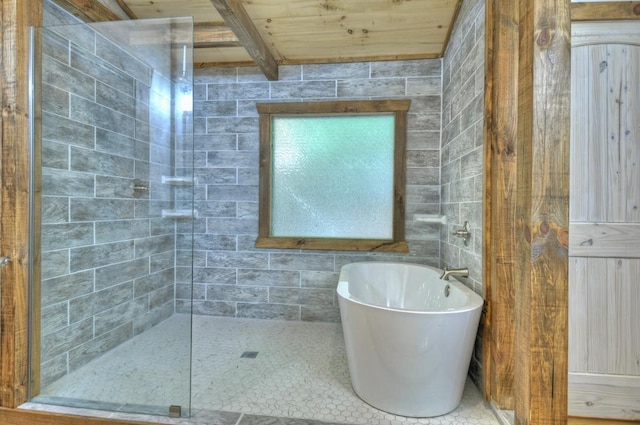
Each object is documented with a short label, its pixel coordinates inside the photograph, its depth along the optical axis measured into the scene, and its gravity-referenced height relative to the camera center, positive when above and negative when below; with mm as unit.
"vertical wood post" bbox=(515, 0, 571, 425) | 984 +2
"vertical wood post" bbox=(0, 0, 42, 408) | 1434 +41
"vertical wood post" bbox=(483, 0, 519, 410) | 1404 +65
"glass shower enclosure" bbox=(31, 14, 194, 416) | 1555 -25
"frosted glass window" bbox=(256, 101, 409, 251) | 2604 +314
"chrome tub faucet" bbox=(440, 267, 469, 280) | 1761 -369
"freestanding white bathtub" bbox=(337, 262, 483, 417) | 1352 -670
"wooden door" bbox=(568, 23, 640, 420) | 1436 -61
